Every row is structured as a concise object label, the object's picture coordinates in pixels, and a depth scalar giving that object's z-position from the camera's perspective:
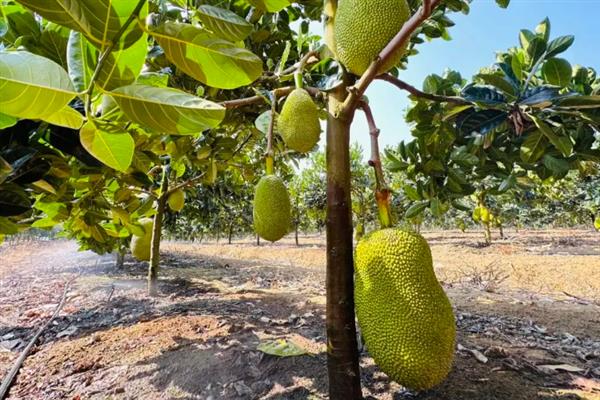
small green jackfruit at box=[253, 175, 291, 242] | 1.14
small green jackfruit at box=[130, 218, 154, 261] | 3.49
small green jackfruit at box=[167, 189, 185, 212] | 2.71
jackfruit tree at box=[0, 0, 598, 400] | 0.45
